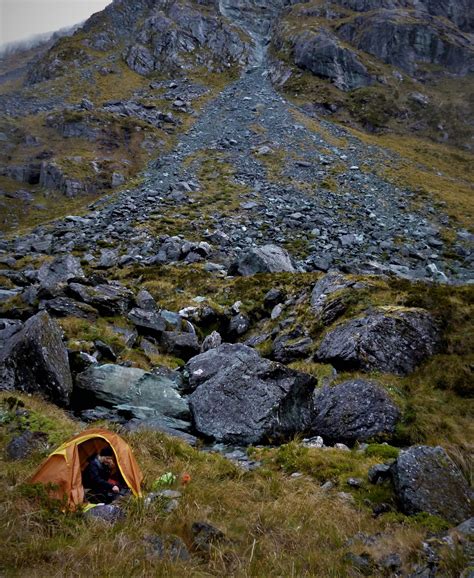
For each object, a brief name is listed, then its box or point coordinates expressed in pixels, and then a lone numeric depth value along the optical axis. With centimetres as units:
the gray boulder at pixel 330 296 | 1353
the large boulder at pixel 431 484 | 641
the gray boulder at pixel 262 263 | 2180
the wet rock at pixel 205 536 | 511
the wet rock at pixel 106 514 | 539
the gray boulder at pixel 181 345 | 1462
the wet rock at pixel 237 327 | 1636
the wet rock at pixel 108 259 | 2377
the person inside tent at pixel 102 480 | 614
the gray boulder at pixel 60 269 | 1928
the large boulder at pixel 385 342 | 1114
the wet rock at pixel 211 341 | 1473
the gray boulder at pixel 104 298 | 1558
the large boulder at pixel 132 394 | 995
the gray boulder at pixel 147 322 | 1535
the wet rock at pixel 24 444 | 686
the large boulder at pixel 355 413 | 927
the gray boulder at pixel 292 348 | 1280
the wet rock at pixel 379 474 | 739
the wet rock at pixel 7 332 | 1093
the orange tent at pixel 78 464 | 582
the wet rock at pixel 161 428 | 877
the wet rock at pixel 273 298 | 1708
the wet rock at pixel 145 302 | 1736
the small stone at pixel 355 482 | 743
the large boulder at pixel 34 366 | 945
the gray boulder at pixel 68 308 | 1430
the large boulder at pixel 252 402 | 938
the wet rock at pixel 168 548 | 477
